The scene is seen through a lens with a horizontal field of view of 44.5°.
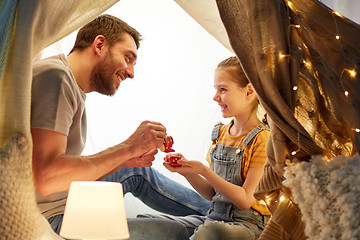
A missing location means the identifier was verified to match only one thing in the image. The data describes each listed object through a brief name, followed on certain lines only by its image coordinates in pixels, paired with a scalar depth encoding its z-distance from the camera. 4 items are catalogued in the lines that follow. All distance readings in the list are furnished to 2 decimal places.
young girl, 1.78
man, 1.44
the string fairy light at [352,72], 1.36
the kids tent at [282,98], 1.22
